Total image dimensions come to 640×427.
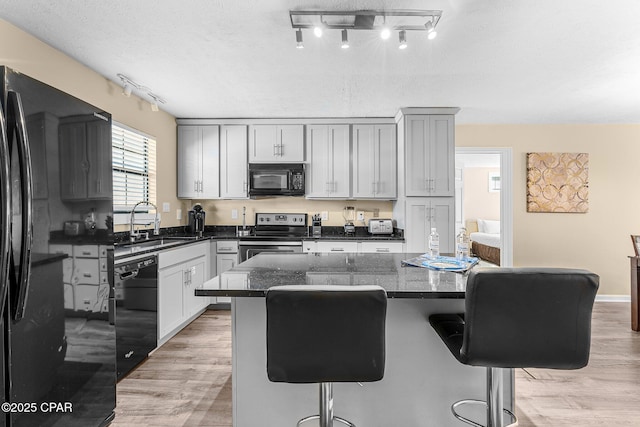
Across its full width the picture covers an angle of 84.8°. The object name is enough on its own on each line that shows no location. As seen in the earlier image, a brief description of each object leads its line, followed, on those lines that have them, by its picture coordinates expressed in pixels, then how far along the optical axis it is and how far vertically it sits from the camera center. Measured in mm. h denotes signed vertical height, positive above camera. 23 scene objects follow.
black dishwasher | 2506 -758
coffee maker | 4582 -108
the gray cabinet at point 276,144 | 4543 +882
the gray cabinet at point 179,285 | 3102 -723
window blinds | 3342 +456
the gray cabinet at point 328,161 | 4535 +651
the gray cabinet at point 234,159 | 4582 +690
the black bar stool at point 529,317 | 1233 -384
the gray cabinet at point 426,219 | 4180 -97
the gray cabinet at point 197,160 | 4602 +681
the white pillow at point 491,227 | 8281 -387
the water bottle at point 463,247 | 2006 -212
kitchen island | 1720 -849
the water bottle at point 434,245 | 2156 -212
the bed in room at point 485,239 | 7078 -602
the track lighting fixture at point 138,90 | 3161 +1198
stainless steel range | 4184 -305
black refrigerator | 1338 -203
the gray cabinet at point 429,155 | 4148 +665
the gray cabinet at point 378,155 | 4520 +724
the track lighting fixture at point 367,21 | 2078 +1176
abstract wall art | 4801 +391
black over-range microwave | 4492 +403
